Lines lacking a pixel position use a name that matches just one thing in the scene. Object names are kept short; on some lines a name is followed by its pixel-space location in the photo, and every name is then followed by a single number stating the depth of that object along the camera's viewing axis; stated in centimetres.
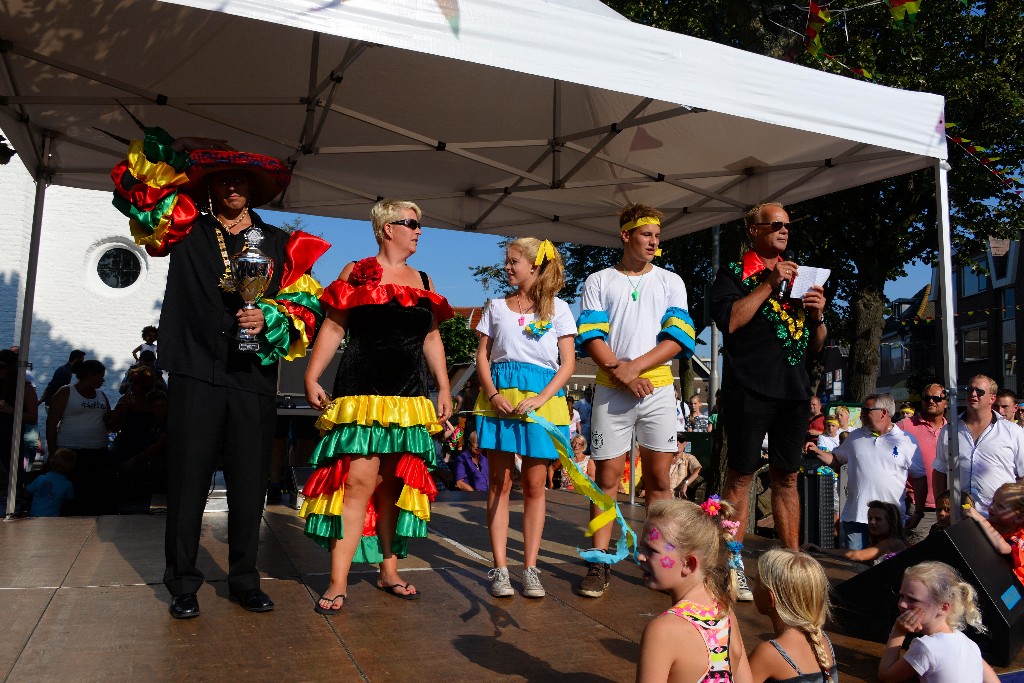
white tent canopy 368
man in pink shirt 689
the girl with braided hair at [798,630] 261
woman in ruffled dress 391
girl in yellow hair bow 422
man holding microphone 439
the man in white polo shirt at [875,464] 664
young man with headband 445
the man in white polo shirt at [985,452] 574
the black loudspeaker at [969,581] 350
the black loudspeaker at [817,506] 694
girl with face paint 233
